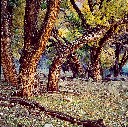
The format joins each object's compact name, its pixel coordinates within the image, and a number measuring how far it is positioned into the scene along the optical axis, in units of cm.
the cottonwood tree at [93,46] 1145
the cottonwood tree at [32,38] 1051
